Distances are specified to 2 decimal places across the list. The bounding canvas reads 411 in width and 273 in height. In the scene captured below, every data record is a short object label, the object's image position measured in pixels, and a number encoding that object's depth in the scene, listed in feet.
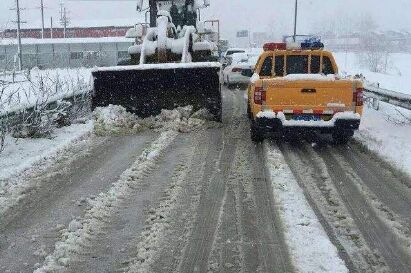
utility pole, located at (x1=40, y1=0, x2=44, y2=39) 219.20
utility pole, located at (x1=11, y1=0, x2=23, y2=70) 125.95
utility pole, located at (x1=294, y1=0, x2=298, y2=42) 112.47
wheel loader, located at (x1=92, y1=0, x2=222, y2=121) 32.86
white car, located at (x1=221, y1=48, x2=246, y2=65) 88.14
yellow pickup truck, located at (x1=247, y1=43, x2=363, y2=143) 25.91
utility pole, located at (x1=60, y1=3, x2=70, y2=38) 241.26
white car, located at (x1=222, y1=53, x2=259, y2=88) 65.16
